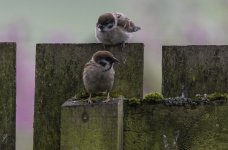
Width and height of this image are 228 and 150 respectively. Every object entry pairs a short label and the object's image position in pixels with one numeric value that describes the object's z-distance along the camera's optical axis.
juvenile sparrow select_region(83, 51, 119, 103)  6.26
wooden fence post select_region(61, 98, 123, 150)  5.25
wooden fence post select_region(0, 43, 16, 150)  6.85
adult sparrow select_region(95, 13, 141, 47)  8.58
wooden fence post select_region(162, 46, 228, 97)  6.44
